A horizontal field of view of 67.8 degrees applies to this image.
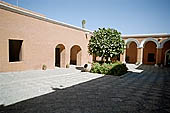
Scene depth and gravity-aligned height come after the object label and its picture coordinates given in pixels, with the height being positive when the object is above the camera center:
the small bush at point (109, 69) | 11.66 -1.32
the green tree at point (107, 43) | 12.56 +1.18
